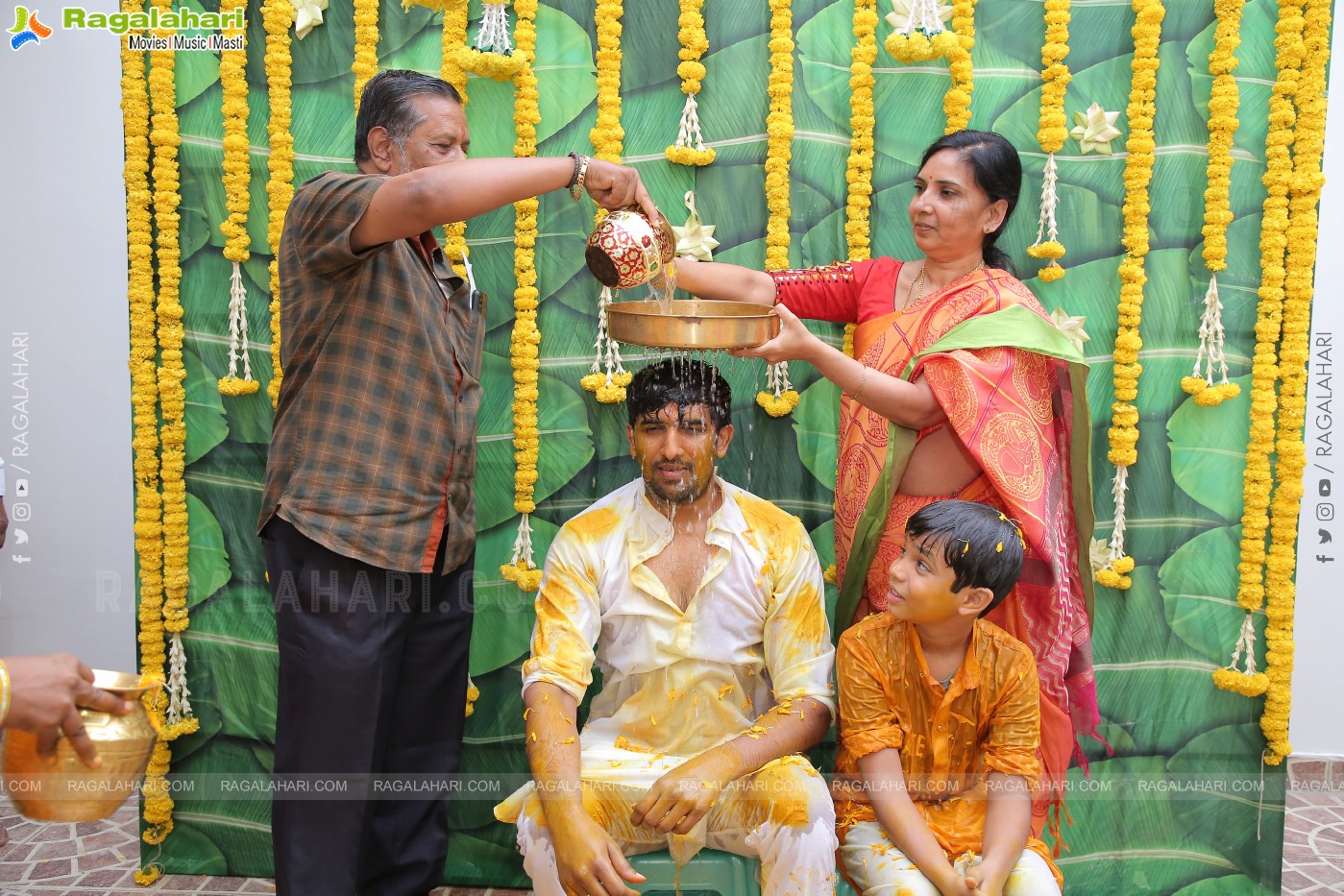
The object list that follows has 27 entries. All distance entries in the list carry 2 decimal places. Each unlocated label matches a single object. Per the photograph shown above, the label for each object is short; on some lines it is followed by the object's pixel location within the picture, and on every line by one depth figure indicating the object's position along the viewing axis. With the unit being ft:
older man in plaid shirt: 8.18
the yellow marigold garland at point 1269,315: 9.68
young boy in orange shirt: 7.52
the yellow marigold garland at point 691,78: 9.93
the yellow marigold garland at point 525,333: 10.07
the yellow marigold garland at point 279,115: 10.07
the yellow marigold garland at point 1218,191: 9.65
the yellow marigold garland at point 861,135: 9.89
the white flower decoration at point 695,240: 10.17
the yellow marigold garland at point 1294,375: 9.68
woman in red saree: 8.38
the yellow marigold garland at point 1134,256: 9.75
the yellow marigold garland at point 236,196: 10.16
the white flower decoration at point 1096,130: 9.90
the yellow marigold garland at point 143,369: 10.24
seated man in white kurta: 7.91
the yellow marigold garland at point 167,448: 10.25
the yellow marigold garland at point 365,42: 10.09
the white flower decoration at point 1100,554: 10.35
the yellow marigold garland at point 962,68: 9.82
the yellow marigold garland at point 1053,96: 9.76
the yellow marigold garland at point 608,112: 10.01
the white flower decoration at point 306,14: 10.10
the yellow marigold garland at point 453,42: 10.08
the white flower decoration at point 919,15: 9.78
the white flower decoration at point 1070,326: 9.96
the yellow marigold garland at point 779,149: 9.88
